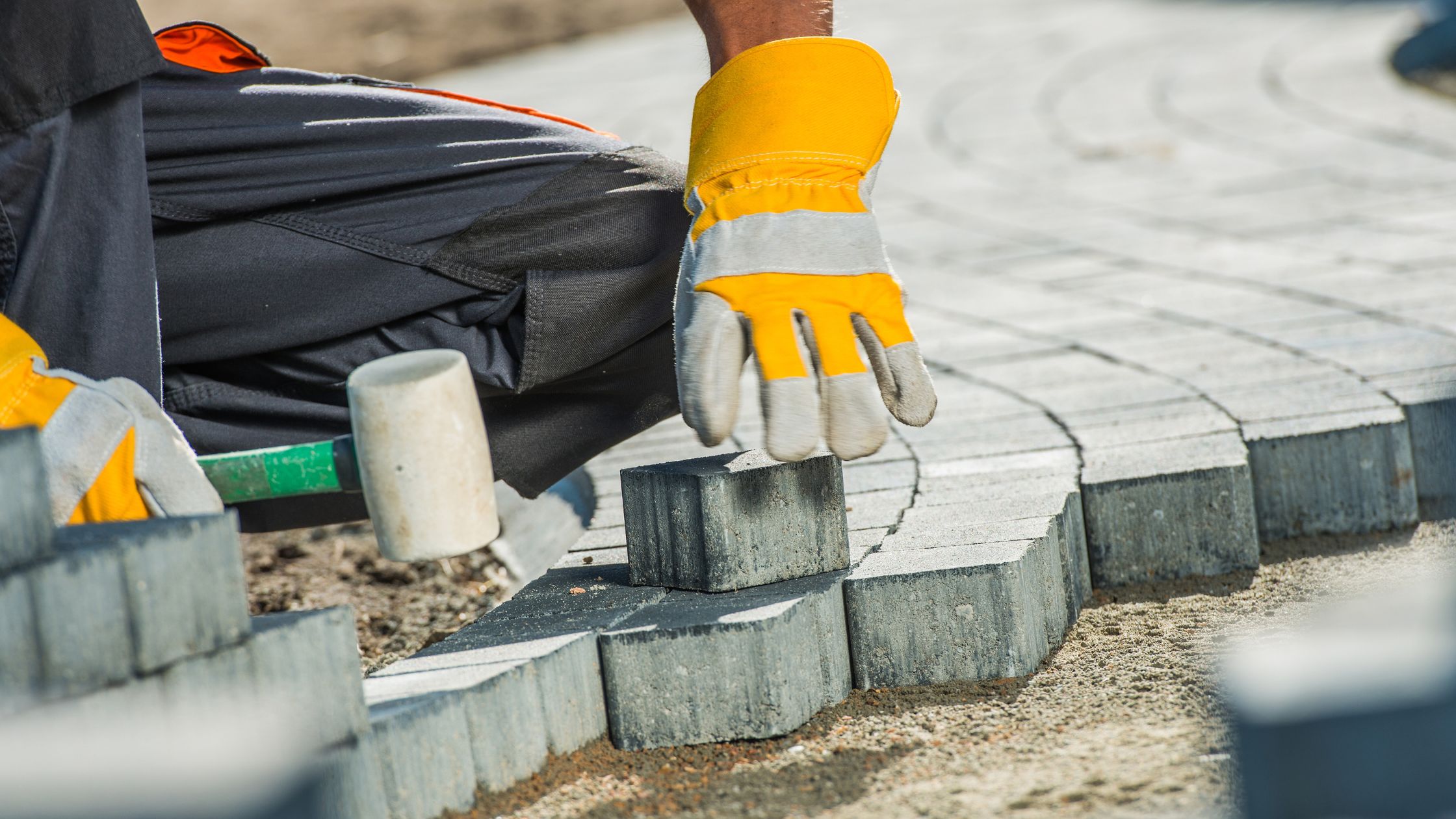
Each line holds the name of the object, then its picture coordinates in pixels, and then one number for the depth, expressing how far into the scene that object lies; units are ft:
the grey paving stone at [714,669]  16.23
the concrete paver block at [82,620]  15.46
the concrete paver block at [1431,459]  17.14
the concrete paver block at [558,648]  16.17
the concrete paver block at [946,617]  16.39
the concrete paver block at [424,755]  15.86
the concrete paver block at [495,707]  16.01
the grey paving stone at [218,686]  15.60
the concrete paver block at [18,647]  15.42
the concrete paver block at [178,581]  15.54
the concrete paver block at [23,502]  15.42
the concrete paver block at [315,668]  15.70
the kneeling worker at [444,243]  16.25
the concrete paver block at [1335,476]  17.09
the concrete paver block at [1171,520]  16.88
